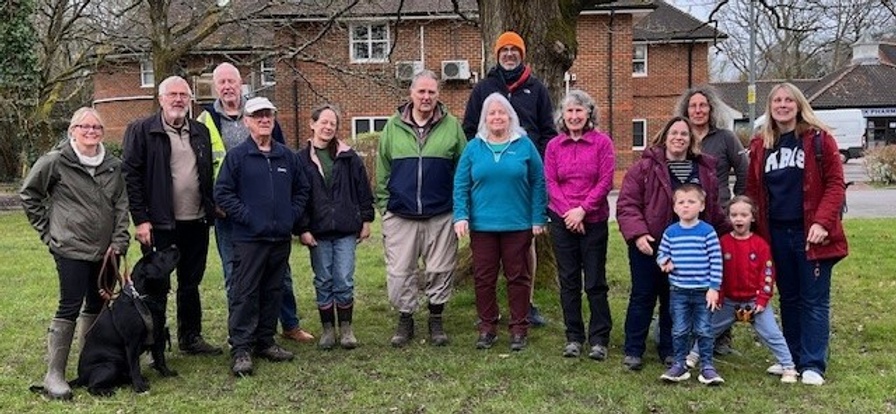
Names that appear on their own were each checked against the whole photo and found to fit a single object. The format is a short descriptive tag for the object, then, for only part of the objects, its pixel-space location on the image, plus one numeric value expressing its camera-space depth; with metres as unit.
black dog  5.33
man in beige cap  5.69
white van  42.50
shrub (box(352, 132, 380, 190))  20.64
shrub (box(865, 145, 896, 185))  24.12
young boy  5.30
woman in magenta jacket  5.79
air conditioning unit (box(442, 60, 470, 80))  25.88
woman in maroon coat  5.51
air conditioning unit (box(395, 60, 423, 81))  24.48
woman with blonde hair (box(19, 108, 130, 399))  5.21
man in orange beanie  6.36
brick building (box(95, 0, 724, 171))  25.56
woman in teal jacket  5.91
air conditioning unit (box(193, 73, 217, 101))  20.02
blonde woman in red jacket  5.29
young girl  5.42
